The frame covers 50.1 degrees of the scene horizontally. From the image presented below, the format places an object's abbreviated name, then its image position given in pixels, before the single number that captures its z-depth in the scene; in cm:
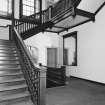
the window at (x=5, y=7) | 727
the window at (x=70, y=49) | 730
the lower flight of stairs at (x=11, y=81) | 286
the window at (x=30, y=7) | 816
